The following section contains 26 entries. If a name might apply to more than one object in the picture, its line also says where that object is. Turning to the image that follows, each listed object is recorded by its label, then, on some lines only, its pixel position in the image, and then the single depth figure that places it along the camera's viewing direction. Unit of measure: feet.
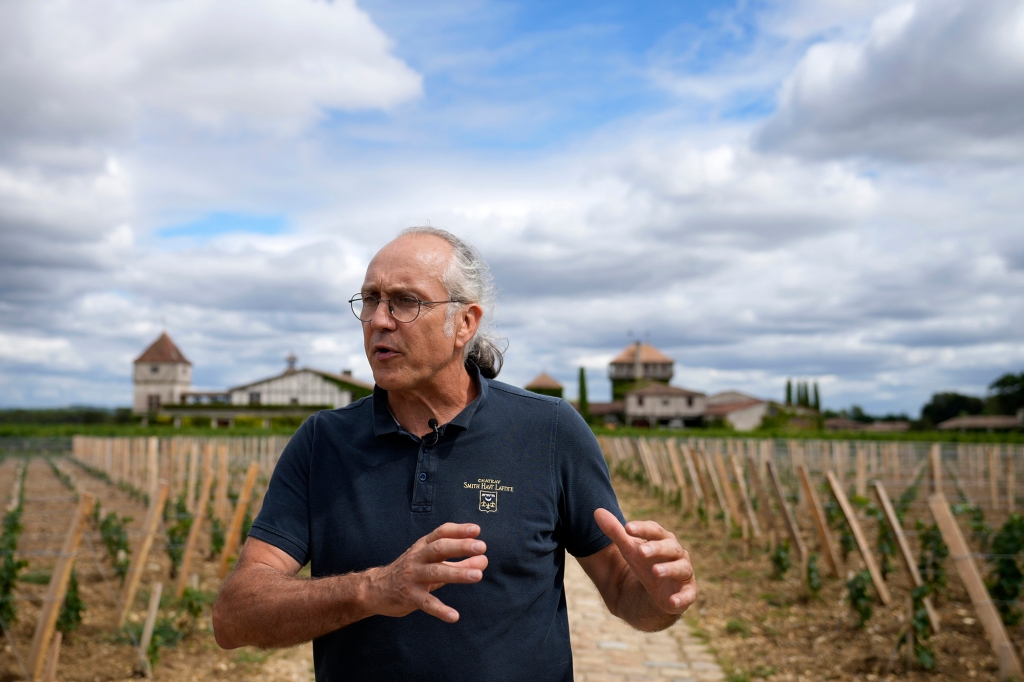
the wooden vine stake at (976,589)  16.61
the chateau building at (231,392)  183.73
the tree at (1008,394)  208.95
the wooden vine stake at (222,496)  38.45
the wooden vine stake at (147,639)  17.84
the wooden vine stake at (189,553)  24.06
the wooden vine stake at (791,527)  27.86
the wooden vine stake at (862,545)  22.97
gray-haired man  6.33
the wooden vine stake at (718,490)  38.68
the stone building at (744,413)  209.77
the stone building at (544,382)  231.09
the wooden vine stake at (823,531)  27.14
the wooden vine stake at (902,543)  19.24
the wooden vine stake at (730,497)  37.55
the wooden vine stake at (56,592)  16.89
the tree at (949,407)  253.85
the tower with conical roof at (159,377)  236.22
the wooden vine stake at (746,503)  35.32
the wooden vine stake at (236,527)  28.43
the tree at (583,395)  210.59
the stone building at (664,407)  223.30
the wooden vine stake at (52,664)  16.05
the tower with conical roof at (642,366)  264.11
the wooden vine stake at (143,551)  20.48
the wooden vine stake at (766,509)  31.12
